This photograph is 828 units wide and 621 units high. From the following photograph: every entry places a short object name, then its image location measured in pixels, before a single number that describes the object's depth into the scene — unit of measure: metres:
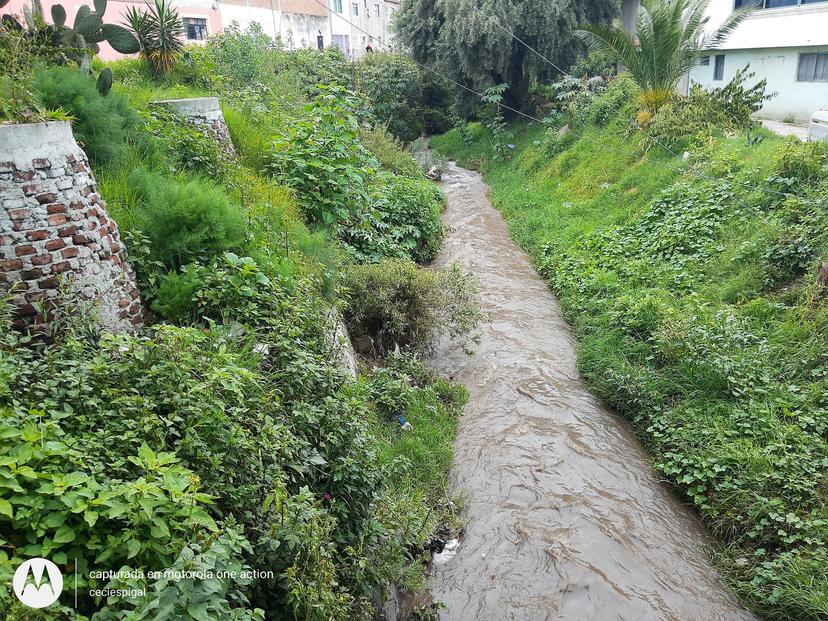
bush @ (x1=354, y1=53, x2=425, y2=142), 20.89
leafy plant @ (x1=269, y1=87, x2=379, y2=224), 7.61
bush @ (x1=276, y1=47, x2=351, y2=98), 16.70
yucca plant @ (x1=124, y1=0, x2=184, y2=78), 8.63
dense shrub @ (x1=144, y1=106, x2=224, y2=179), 6.31
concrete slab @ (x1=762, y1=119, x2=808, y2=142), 14.00
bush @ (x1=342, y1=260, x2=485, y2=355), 7.06
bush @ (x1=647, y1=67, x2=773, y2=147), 11.22
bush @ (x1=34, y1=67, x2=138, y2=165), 4.95
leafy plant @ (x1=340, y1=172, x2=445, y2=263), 8.93
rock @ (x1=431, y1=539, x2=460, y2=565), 4.70
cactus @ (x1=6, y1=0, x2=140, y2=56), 6.32
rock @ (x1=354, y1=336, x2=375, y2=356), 7.16
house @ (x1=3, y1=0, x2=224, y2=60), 18.12
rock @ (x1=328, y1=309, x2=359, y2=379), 5.12
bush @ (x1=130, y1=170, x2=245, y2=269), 4.75
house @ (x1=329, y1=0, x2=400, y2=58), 32.59
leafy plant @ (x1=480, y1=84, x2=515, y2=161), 18.25
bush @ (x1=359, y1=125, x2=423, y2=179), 14.18
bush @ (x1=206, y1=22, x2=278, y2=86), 12.26
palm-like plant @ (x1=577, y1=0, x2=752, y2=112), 11.45
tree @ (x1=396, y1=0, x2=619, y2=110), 17.06
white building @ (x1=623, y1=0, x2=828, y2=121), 16.67
